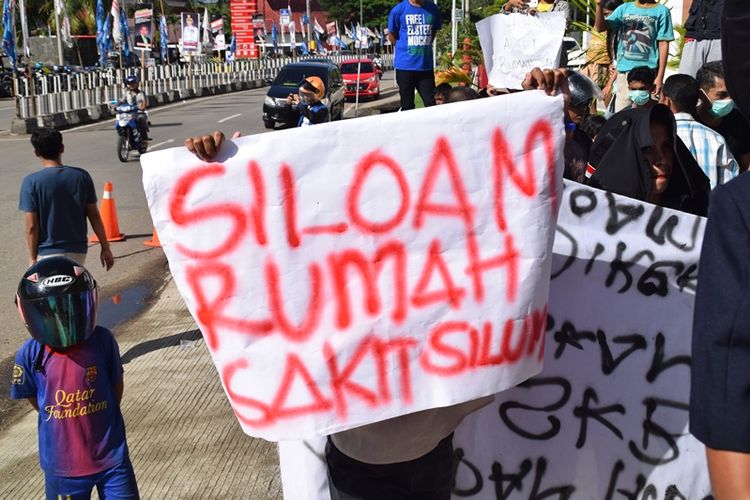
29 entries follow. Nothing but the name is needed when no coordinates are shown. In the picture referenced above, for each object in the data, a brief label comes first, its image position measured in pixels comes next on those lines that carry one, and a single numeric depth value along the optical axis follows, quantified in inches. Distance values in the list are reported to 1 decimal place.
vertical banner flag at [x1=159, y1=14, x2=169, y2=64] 1649.0
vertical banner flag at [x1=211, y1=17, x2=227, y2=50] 2089.1
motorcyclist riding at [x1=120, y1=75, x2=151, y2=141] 693.3
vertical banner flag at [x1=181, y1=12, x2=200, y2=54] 1681.8
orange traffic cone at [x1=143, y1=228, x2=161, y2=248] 430.0
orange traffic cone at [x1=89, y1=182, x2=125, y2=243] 437.7
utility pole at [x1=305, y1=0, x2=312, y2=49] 2667.3
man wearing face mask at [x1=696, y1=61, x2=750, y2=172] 208.8
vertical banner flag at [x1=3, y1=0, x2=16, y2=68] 927.0
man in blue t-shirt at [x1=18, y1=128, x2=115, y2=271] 255.0
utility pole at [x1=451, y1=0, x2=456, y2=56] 977.2
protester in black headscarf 140.4
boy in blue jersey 135.3
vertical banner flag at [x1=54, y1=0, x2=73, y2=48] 1197.7
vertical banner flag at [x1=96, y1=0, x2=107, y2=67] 1174.0
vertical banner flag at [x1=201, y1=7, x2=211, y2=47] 1964.8
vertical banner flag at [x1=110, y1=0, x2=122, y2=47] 1205.2
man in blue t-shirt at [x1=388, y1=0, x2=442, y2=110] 328.2
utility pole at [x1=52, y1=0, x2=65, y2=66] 1186.3
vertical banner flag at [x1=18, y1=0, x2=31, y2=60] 978.4
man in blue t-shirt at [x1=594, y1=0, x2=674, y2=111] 276.7
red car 1322.6
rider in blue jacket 433.4
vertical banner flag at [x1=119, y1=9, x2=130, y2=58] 1235.9
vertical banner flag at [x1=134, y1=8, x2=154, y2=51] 1409.9
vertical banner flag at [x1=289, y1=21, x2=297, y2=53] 2361.0
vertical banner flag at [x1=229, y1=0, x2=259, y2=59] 2768.2
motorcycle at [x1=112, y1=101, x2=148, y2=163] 676.1
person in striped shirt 183.2
